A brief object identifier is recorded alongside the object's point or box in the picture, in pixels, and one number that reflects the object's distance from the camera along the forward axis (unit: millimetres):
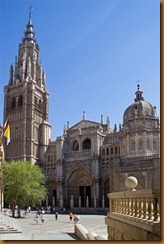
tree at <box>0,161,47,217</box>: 37844
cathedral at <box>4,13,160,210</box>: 49312
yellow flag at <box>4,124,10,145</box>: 29781
